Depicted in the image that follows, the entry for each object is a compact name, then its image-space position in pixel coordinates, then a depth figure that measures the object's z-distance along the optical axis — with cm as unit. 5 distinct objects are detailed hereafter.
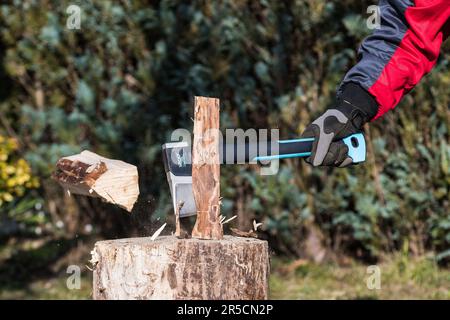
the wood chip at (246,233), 338
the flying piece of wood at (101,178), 322
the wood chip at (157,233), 324
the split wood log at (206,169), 318
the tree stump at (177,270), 303
